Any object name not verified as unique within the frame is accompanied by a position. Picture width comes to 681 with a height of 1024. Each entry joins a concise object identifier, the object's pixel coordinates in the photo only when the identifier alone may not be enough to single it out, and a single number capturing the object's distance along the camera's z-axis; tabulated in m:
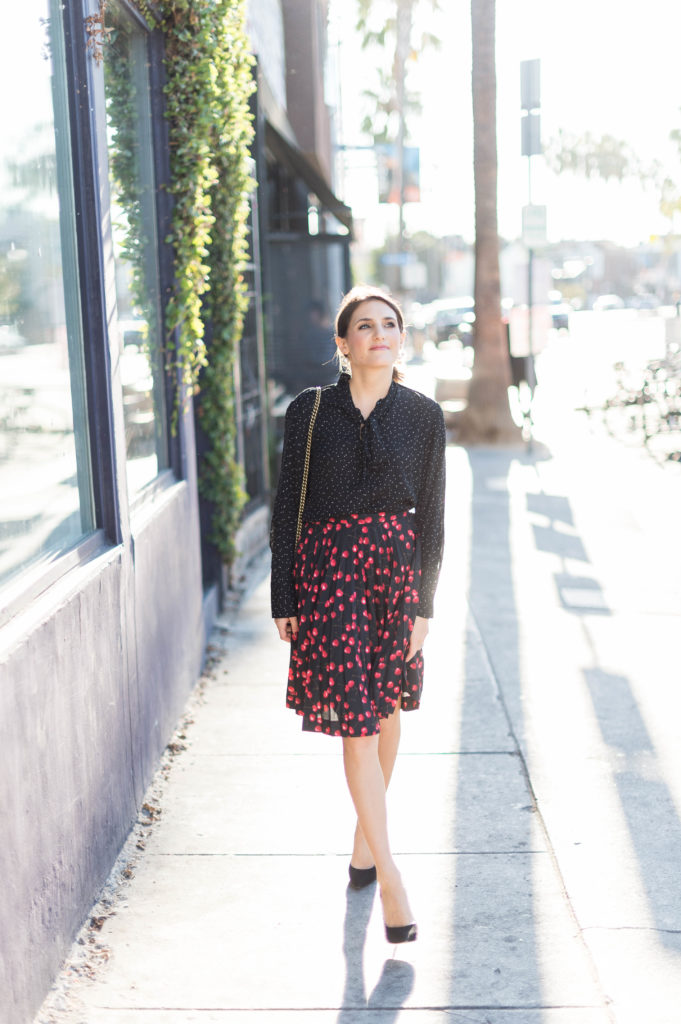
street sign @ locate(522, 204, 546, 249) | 14.37
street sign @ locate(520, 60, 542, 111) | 13.76
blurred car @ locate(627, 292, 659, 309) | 85.15
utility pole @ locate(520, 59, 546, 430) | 13.80
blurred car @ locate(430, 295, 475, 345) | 47.34
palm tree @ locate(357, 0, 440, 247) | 36.75
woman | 3.54
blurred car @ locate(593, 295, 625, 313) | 90.38
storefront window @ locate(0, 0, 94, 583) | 3.44
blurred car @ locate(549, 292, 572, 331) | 38.94
